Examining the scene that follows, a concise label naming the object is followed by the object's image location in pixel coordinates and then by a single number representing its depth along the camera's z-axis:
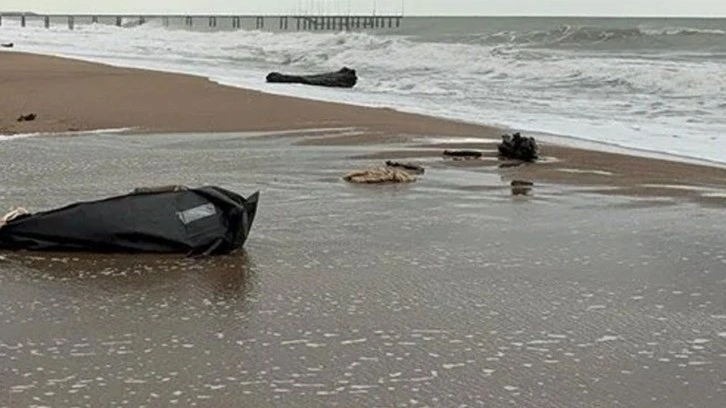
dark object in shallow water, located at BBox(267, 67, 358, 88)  21.08
